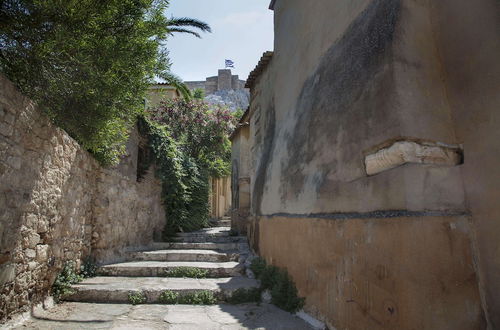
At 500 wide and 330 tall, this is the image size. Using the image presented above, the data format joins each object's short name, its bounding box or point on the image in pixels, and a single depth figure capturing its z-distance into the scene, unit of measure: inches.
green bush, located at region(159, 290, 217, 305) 175.5
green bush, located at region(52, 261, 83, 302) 166.2
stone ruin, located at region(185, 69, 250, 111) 1721.2
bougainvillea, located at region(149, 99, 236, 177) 632.4
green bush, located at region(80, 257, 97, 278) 199.5
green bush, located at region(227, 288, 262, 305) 179.8
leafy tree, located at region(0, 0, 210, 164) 127.4
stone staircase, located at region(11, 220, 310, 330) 141.9
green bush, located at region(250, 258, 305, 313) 158.4
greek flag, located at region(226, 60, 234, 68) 1985.7
